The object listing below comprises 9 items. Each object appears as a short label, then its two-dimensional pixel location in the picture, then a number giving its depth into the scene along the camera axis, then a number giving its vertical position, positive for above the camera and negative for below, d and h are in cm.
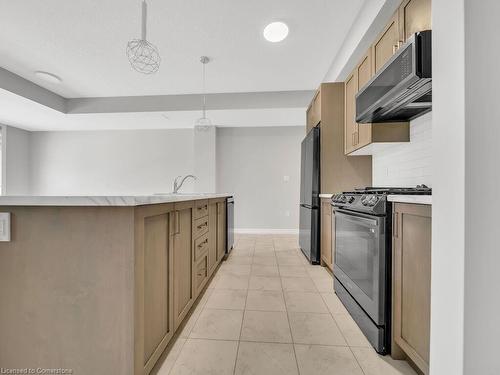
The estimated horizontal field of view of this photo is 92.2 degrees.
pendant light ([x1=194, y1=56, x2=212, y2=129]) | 318 +93
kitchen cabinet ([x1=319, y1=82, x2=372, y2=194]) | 297 +35
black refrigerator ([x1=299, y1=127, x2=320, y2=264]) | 301 -16
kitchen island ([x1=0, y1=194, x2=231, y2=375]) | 98 -43
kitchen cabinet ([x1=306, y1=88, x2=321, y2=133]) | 320 +107
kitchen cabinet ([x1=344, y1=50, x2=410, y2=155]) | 223 +56
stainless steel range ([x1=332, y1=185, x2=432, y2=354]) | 138 -50
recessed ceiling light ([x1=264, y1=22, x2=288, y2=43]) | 253 +166
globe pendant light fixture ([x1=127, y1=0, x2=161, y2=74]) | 160 +97
